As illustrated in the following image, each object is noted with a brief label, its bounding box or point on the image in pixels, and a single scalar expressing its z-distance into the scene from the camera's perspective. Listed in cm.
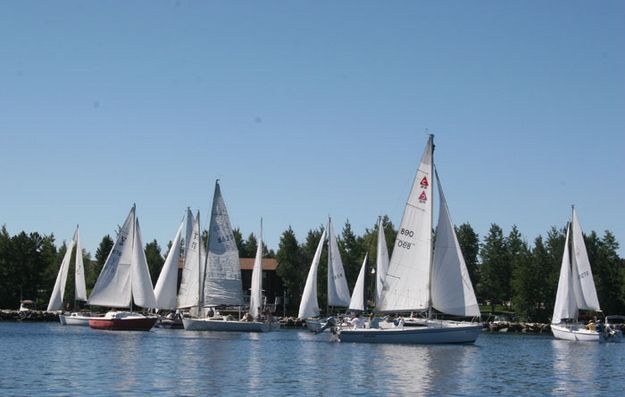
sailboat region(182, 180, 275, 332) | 8719
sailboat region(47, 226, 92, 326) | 10500
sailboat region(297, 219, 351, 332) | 9433
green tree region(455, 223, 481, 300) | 13688
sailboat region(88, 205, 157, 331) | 8331
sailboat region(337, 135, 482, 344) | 6178
